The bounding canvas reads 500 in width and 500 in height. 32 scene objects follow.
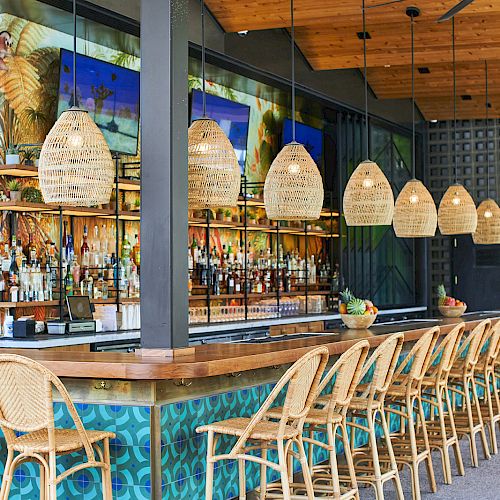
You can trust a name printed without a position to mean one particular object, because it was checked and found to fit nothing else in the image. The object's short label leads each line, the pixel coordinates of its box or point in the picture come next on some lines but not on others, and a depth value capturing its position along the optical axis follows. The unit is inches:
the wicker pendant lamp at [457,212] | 362.3
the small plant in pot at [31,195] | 283.9
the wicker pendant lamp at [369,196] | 291.9
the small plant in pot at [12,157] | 272.4
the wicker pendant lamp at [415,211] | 327.6
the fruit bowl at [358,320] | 285.9
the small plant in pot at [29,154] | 288.8
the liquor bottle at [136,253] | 338.3
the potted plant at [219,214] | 380.7
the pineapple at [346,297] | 296.3
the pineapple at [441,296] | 376.1
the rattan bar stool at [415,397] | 235.3
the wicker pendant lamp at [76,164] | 187.6
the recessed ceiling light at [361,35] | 400.4
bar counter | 170.9
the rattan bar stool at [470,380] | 281.3
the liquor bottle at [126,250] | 329.1
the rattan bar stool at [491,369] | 301.0
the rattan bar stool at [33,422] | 156.1
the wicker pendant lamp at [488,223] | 411.5
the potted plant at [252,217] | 404.8
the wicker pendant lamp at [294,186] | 248.4
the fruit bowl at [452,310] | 372.1
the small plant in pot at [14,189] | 275.9
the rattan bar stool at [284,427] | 167.6
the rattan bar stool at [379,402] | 212.8
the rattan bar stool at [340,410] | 191.5
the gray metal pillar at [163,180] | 184.2
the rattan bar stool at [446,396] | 258.2
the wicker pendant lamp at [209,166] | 215.9
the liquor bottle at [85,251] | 312.3
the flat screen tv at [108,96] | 298.0
